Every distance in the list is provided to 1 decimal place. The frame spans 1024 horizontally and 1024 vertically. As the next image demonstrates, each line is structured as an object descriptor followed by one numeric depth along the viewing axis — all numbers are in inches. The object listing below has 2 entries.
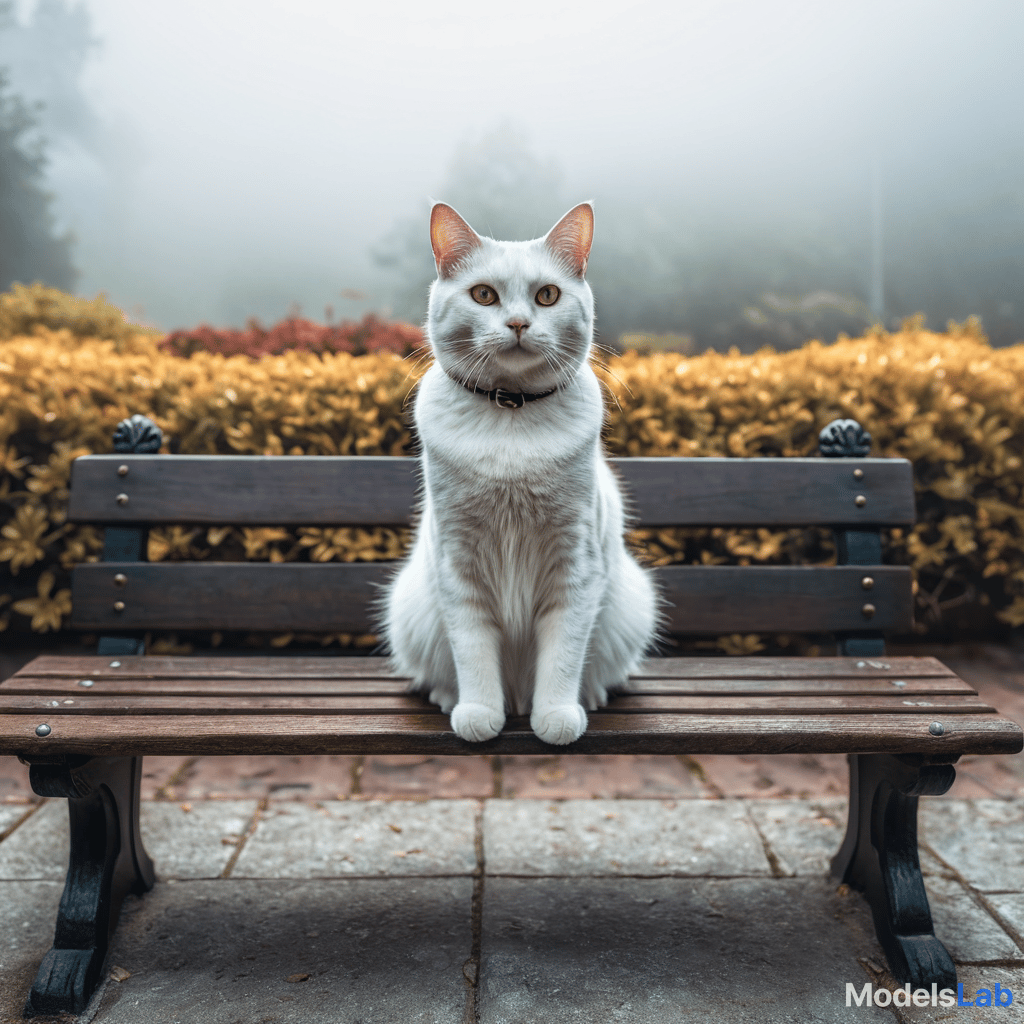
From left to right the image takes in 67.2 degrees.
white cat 56.2
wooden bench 57.4
